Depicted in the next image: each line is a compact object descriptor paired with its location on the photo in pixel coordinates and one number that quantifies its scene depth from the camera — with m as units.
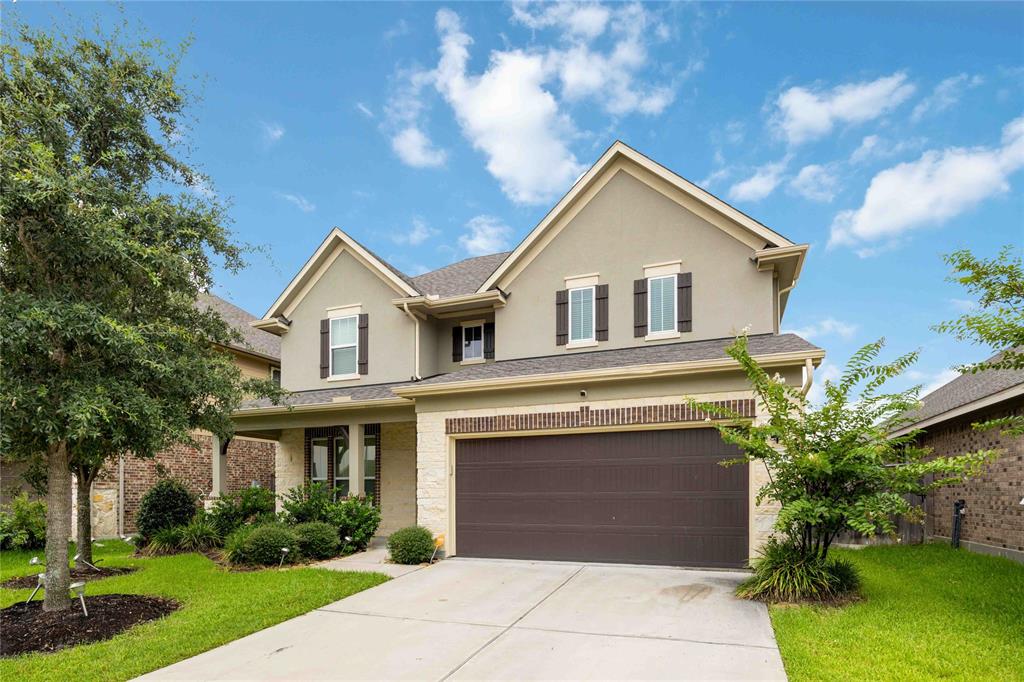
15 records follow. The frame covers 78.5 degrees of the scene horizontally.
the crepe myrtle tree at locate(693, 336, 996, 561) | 7.56
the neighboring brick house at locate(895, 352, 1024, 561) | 10.32
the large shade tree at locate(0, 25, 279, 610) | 7.19
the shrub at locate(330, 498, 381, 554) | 12.84
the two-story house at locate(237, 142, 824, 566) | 10.52
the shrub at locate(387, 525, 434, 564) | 11.27
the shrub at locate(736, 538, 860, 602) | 7.83
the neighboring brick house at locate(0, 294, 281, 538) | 17.08
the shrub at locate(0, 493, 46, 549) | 14.42
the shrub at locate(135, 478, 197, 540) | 14.60
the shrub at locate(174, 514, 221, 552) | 13.76
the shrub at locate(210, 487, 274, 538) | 14.38
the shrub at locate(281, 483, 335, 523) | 13.10
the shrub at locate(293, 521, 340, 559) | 11.93
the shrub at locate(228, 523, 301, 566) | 11.36
